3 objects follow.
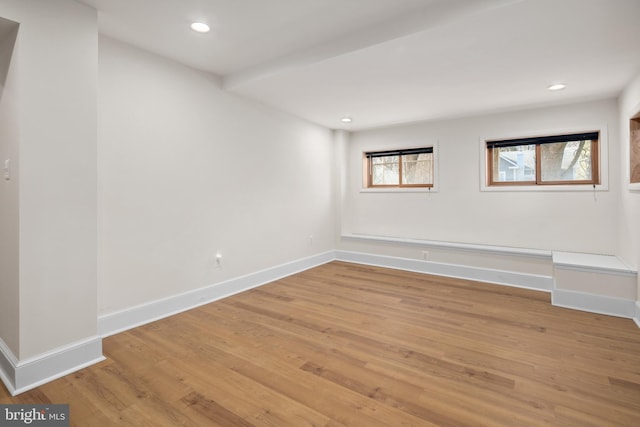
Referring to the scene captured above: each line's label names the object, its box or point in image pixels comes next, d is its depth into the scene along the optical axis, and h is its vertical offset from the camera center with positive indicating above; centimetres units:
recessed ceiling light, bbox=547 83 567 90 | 329 +134
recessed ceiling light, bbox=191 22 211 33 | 240 +147
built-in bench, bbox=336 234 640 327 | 308 -70
